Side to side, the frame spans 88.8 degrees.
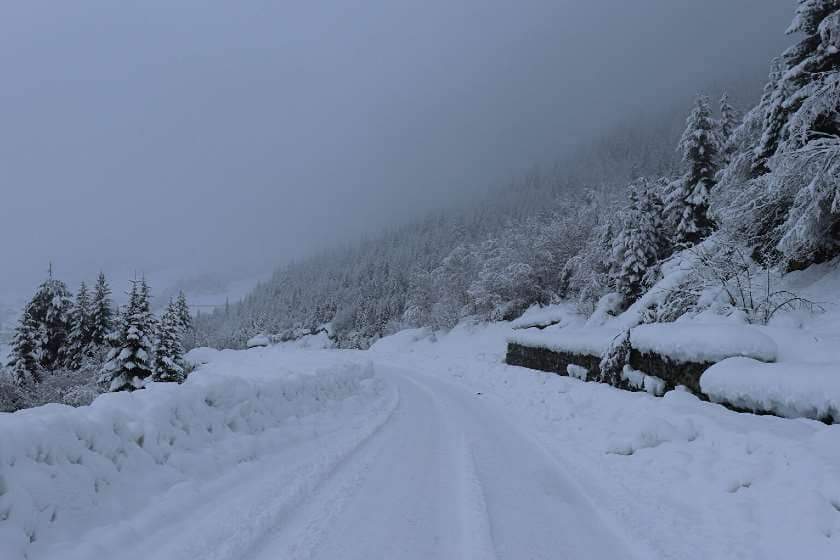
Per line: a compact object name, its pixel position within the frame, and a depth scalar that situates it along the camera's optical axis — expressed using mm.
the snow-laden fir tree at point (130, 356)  22594
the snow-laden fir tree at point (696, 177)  25672
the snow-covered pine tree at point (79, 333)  35125
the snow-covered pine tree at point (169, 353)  27041
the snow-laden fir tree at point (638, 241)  27094
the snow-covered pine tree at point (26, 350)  29509
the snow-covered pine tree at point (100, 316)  36219
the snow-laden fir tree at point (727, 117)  29152
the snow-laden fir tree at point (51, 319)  34250
